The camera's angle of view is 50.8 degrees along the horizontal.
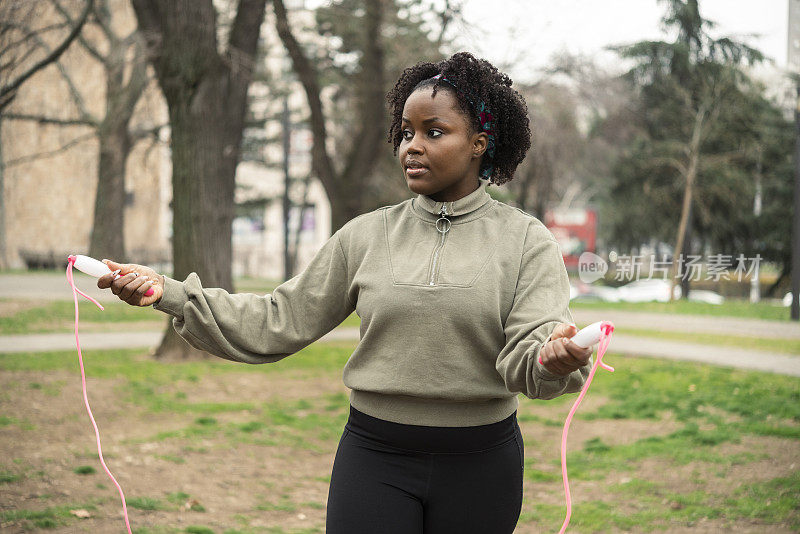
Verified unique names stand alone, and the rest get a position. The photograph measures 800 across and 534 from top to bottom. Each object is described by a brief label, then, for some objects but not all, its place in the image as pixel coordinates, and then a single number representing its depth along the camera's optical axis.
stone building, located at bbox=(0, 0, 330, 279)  19.03
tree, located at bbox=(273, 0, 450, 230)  12.52
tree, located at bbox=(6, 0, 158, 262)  19.94
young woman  2.21
